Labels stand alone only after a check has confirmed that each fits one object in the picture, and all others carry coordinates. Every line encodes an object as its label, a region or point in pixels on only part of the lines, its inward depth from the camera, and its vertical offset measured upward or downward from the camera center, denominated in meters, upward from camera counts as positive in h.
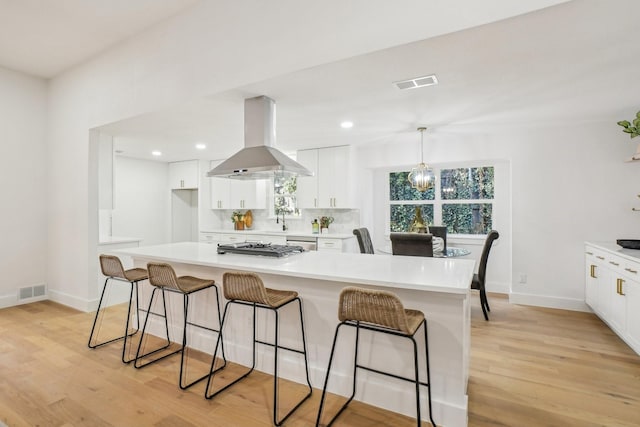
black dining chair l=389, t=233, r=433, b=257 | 3.40 -0.33
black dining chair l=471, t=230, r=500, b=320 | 3.79 -0.69
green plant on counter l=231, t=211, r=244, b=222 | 6.88 -0.08
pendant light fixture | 4.37 +0.47
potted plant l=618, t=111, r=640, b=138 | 3.44 +0.91
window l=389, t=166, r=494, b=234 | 5.21 +0.20
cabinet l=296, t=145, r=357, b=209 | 5.45 +0.56
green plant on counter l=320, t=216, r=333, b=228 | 5.93 -0.14
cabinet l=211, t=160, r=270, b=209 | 6.63 +0.40
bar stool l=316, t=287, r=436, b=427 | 1.72 -0.54
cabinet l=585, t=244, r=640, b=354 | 2.85 -0.77
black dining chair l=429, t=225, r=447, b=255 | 4.82 -0.27
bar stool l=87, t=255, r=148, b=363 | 3.01 -0.56
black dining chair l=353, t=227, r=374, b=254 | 4.23 -0.36
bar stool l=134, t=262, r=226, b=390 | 2.59 -0.58
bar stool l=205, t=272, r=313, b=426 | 2.15 -0.57
